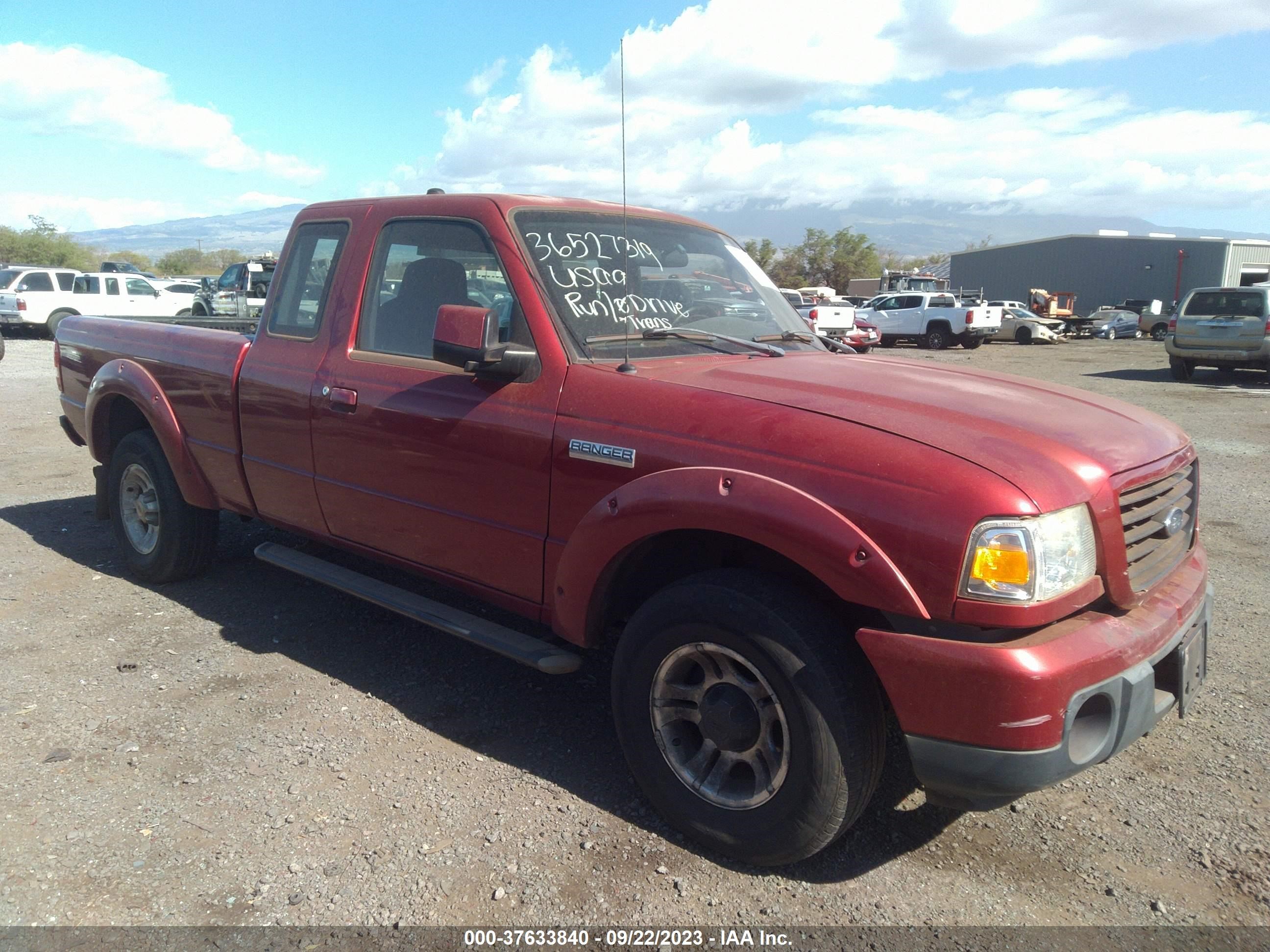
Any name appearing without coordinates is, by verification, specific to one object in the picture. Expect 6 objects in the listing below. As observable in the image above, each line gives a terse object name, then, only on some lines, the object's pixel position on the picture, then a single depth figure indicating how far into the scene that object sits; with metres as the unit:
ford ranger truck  2.35
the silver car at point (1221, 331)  16.28
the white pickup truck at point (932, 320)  30.66
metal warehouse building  48.97
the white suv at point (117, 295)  24.33
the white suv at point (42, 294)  23.61
